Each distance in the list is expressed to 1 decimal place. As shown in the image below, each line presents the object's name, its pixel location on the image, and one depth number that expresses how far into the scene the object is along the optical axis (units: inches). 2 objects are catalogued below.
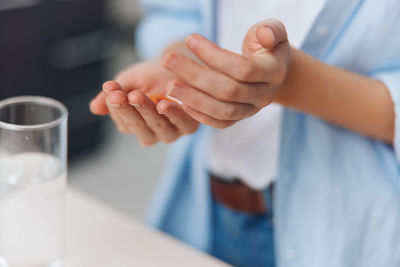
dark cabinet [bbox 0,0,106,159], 88.6
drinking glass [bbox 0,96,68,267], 31.9
